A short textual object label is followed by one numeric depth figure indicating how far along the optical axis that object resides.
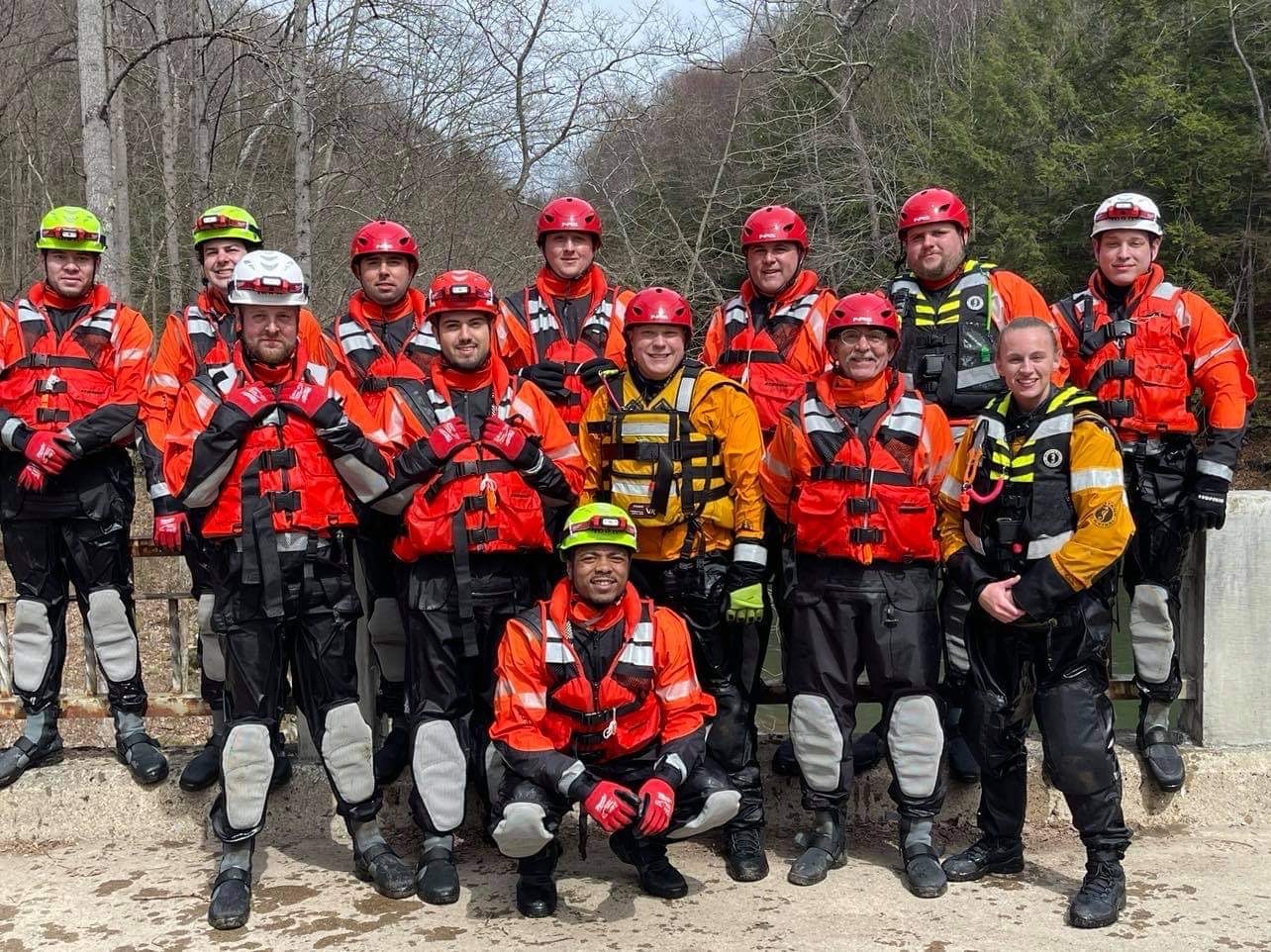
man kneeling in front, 4.52
